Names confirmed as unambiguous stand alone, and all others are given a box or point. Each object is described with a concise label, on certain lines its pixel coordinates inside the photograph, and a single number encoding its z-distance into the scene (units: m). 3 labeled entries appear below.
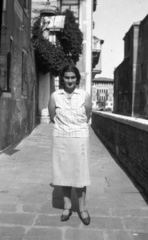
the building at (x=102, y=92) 103.75
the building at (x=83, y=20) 21.89
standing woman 3.49
